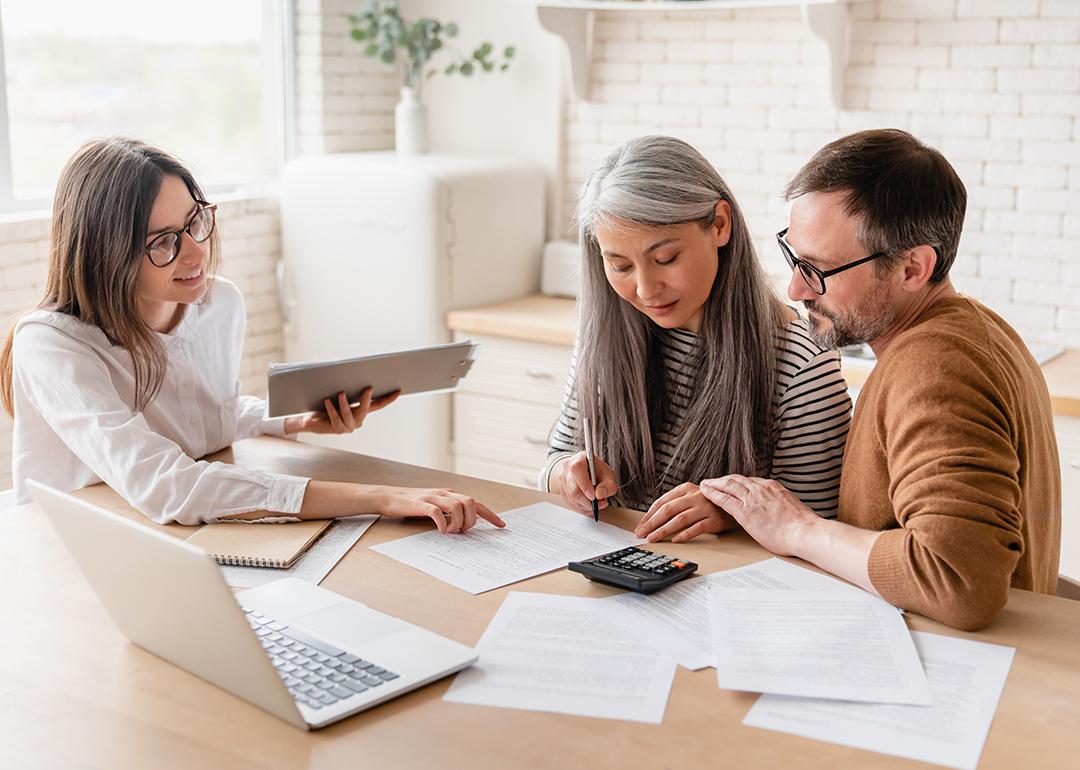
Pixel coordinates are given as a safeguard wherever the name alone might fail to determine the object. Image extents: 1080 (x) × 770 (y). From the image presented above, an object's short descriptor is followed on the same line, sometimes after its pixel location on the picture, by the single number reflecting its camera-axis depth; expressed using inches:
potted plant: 163.6
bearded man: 61.6
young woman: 79.7
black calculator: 67.3
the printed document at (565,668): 55.1
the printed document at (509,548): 70.8
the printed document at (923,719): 51.4
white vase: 169.3
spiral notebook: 72.1
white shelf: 141.8
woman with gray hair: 83.7
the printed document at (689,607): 60.9
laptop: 52.2
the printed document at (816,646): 56.2
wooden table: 50.7
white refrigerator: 156.0
